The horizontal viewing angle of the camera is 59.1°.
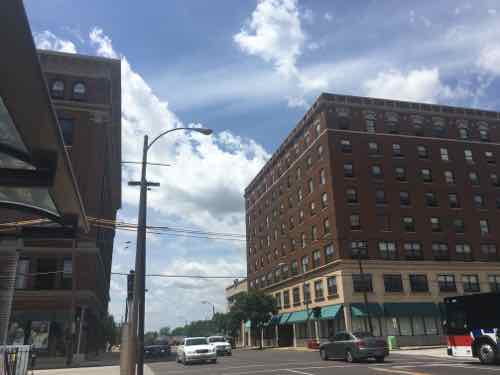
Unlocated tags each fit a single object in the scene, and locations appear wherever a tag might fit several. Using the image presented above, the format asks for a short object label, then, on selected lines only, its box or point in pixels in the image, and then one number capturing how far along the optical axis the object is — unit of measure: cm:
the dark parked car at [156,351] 4000
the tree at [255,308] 5838
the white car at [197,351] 2756
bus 1841
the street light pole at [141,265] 1245
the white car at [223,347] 3959
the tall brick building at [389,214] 4625
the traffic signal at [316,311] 4226
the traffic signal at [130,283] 1299
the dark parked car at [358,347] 2208
